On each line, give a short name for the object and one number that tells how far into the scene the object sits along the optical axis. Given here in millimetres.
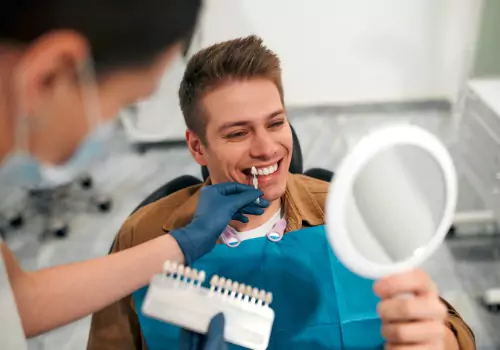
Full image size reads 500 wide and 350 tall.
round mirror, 673
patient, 933
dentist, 666
